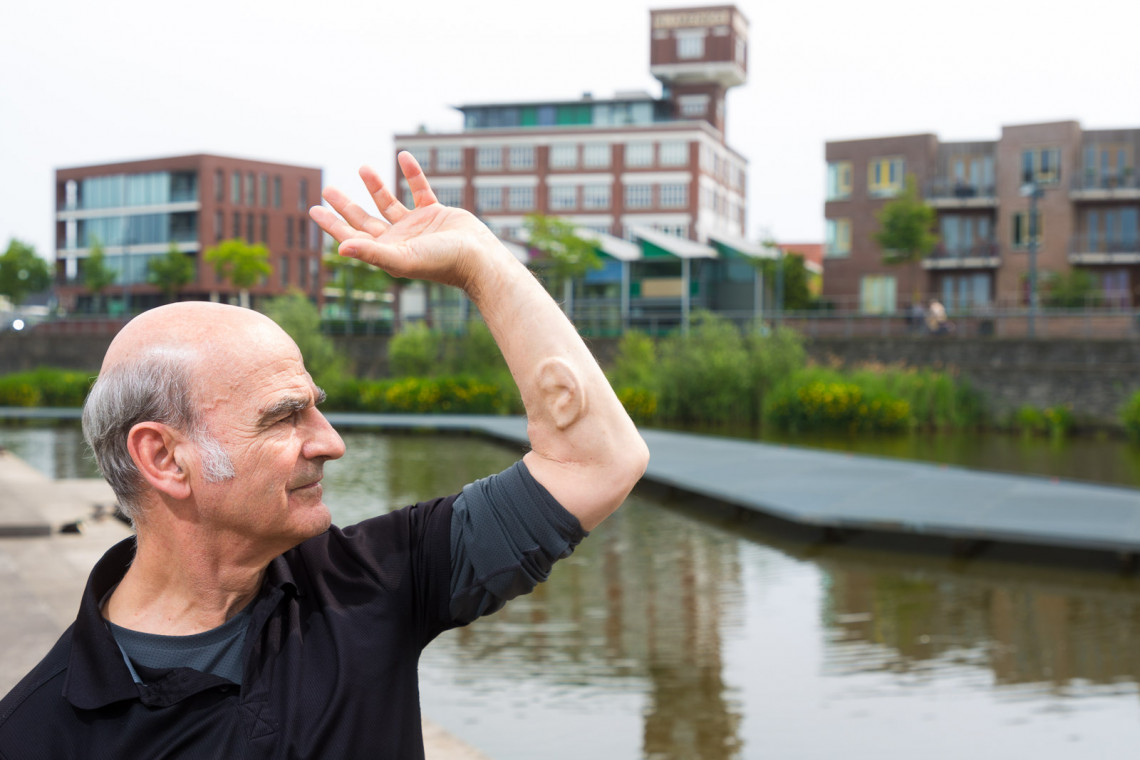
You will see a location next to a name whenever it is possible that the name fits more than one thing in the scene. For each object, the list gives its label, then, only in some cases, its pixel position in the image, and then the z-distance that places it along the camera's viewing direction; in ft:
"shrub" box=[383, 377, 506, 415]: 94.79
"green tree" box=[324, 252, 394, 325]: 173.78
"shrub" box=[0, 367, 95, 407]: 102.89
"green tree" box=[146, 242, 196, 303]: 201.05
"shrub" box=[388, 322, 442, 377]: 105.50
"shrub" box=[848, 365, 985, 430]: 87.35
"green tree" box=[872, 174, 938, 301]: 136.98
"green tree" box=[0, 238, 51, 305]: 209.97
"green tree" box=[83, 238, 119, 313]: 205.87
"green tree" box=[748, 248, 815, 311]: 162.40
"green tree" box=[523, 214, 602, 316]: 153.79
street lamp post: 104.12
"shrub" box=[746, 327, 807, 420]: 89.92
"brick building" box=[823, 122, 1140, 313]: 146.51
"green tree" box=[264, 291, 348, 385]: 100.99
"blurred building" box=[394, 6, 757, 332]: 204.23
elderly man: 5.12
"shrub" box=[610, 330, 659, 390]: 94.36
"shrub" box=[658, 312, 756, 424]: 89.40
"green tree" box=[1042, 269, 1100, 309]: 130.52
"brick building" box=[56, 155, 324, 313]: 223.71
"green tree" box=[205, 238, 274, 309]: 197.98
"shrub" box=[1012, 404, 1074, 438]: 90.02
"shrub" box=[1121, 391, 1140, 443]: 81.82
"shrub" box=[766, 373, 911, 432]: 83.10
